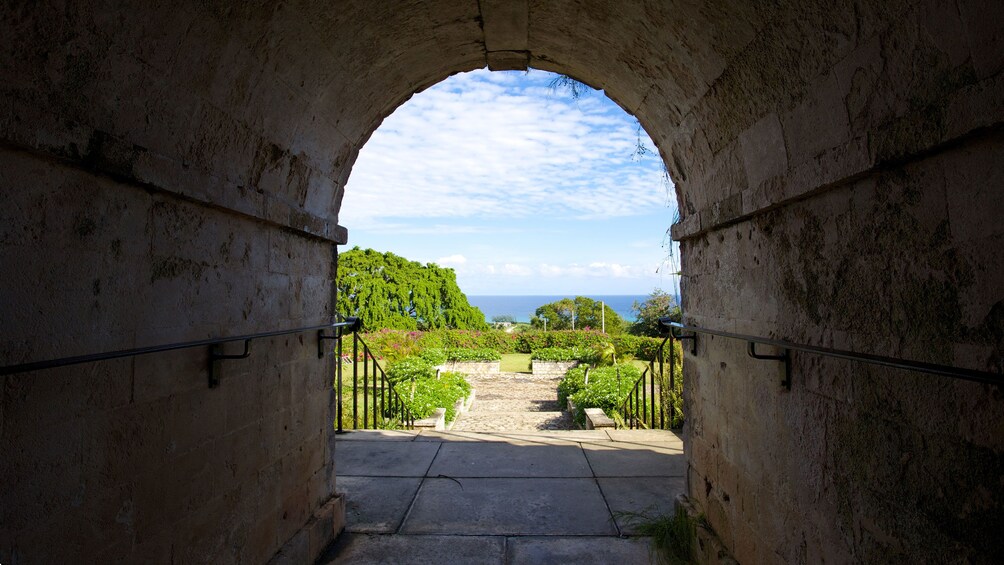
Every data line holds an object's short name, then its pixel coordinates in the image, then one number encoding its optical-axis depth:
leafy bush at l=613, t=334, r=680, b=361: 18.89
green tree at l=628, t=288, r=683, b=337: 23.38
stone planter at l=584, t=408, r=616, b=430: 7.45
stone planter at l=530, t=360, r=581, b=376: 18.19
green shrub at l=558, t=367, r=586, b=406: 12.23
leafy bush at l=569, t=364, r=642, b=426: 9.82
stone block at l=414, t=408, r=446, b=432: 7.75
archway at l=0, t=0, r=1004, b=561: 1.63
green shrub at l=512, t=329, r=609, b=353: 21.80
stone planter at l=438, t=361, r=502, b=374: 18.47
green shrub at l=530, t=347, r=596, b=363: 18.12
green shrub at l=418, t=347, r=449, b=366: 16.45
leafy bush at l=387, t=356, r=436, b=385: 12.62
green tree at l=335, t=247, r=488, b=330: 29.38
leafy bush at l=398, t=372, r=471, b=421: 9.73
